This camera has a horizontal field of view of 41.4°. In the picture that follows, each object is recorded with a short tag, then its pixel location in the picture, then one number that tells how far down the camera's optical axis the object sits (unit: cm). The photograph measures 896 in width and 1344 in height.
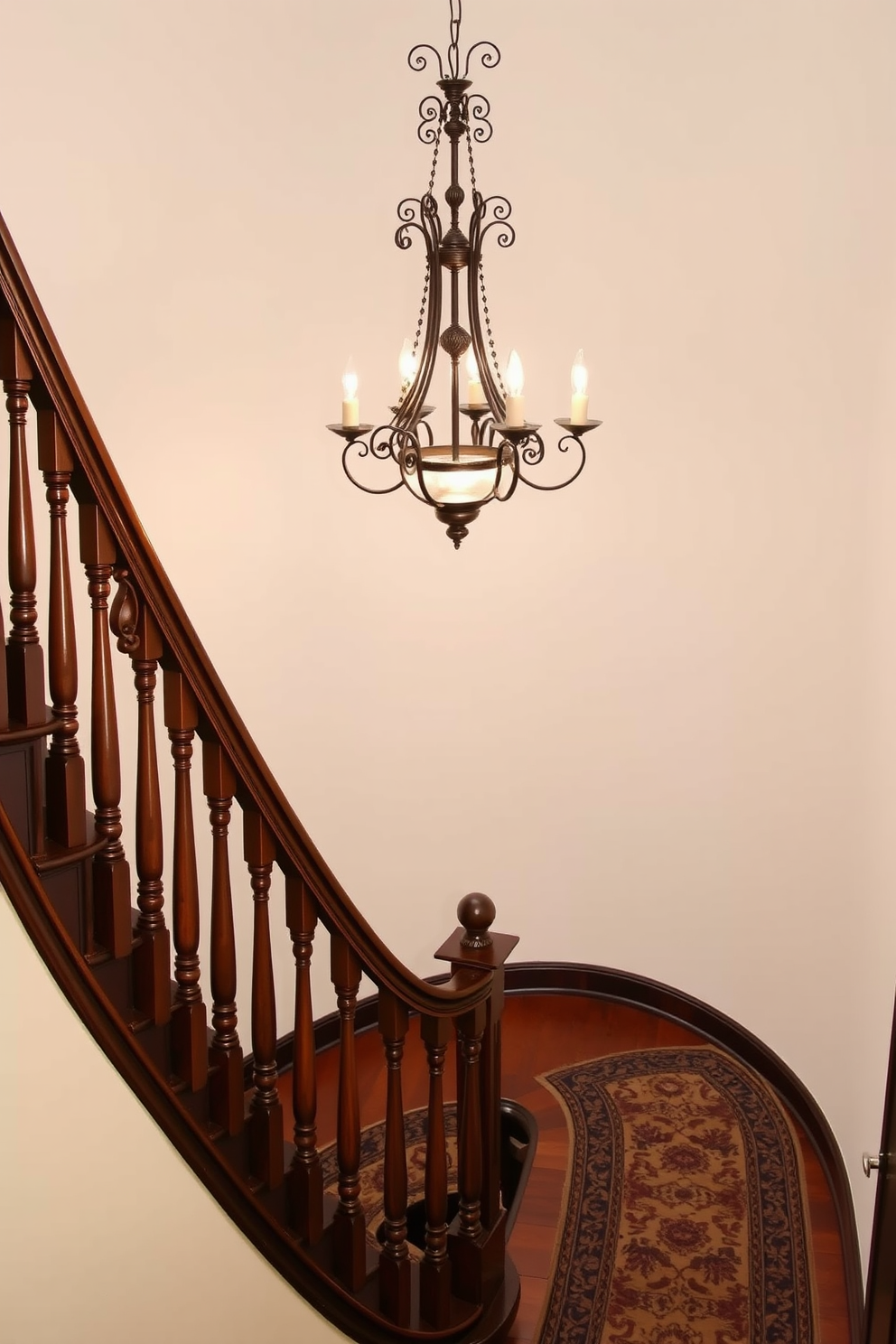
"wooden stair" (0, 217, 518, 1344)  182
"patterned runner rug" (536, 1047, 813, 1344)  293
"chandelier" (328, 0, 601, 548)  250
